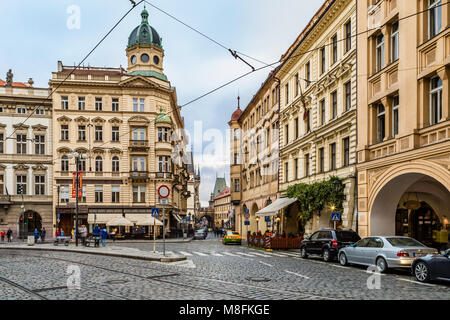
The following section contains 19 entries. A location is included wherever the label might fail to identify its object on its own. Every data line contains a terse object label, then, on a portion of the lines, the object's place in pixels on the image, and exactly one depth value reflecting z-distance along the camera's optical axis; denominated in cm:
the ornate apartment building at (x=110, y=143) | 5159
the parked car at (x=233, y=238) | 3981
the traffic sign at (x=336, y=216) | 2372
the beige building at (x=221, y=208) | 14038
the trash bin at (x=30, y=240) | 3484
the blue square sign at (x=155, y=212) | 2273
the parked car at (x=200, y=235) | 5738
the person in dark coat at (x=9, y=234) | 4337
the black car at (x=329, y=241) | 2017
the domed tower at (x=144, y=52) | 5412
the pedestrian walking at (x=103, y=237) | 3332
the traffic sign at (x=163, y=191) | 2030
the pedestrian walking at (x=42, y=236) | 4266
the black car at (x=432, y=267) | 1245
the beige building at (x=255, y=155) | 4213
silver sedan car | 1509
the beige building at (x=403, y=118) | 1808
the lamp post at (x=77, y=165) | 3301
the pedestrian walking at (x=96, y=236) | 3143
